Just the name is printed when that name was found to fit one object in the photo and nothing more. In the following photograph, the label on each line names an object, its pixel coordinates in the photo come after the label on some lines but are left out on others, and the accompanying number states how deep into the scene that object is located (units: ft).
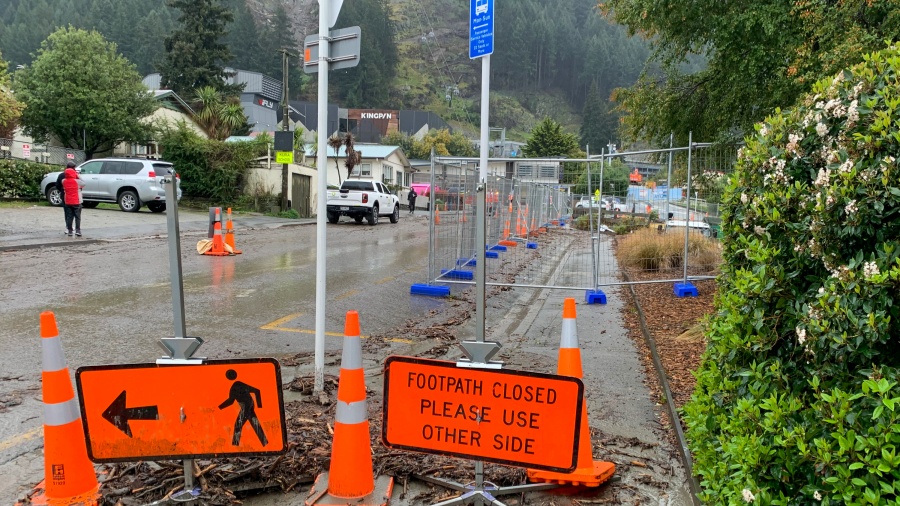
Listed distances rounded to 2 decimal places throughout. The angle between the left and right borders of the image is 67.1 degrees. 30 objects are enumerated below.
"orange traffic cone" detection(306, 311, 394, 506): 11.73
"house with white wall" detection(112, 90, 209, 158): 135.33
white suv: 80.28
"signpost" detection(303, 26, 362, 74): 17.19
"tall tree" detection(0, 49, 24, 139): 94.22
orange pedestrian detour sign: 11.62
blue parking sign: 23.35
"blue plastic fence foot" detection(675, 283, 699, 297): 33.50
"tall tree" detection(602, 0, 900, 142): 26.55
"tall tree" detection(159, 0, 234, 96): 201.77
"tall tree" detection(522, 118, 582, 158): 248.93
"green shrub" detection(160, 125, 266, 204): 103.50
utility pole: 103.35
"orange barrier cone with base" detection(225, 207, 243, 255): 50.35
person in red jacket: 52.08
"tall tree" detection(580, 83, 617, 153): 408.26
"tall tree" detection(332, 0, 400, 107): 416.26
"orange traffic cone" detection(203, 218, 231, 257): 48.39
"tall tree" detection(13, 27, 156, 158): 119.96
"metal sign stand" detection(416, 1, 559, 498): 11.49
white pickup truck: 89.97
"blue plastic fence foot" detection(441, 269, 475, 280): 38.01
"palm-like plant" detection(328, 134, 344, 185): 169.09
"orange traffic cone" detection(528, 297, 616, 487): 12.37
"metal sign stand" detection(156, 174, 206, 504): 11.75
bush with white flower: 7.02
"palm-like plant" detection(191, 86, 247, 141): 144.66
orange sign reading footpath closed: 11.25
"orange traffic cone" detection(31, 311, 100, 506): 11.50
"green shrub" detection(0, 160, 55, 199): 83.35
